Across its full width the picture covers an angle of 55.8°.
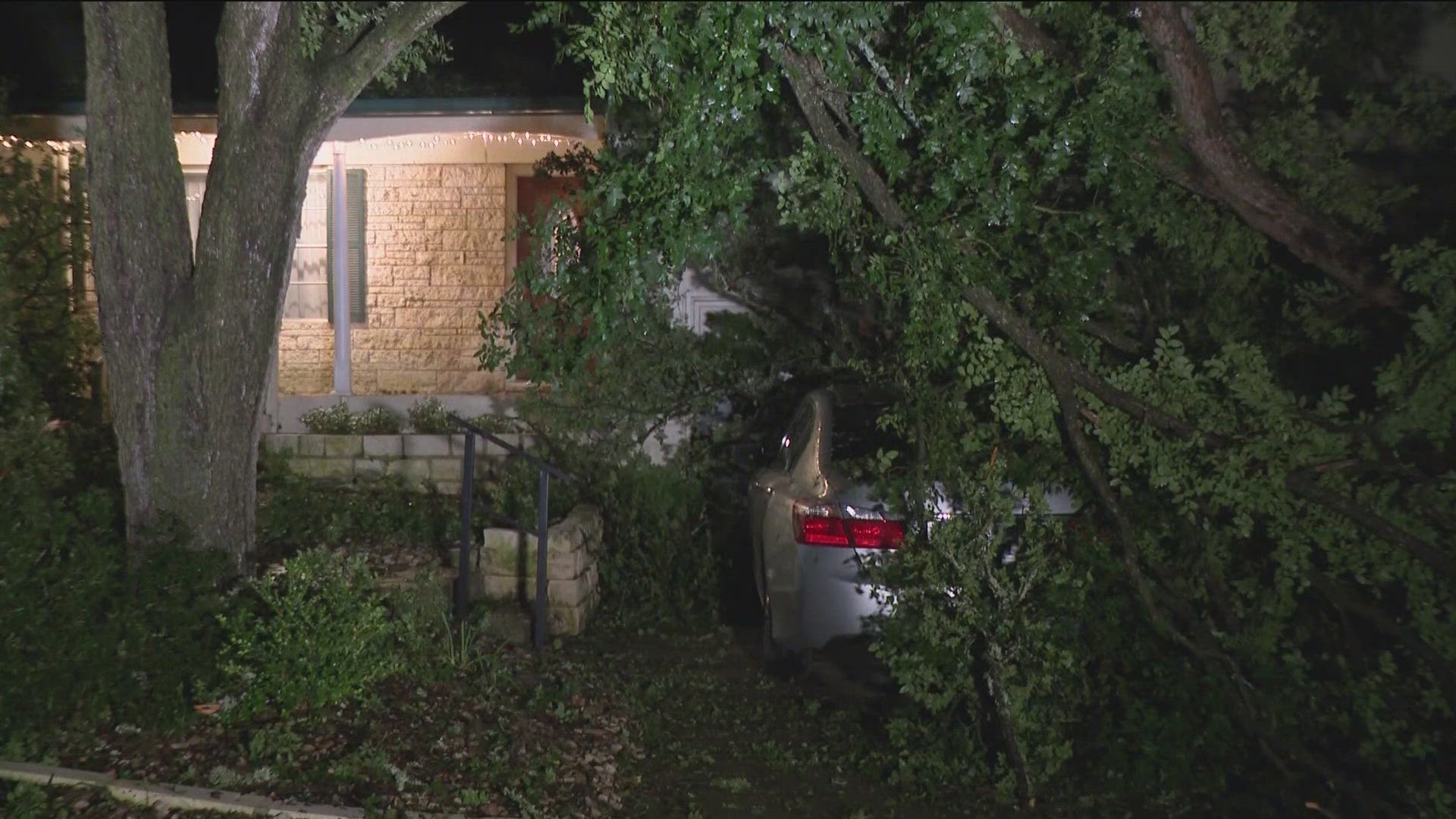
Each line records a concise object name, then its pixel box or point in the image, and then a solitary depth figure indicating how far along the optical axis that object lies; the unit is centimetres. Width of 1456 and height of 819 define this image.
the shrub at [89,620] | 550
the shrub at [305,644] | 579
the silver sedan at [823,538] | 655
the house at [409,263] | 1252
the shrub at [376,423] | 1066
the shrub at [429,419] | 1064
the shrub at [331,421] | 1061
